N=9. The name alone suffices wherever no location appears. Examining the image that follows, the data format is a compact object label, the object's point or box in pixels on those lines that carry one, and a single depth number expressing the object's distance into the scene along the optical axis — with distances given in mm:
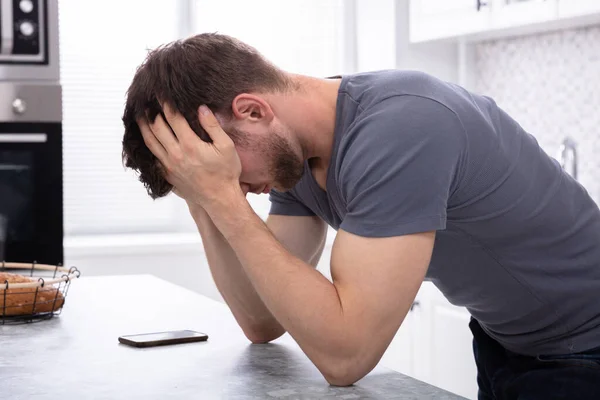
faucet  3031
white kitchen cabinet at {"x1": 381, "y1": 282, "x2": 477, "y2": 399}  3141
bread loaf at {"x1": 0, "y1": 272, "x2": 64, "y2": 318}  1525
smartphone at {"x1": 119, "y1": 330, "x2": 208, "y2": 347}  1341
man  1221
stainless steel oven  2848
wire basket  1515
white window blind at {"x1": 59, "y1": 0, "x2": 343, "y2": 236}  3859
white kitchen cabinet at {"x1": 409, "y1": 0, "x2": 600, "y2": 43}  2783
